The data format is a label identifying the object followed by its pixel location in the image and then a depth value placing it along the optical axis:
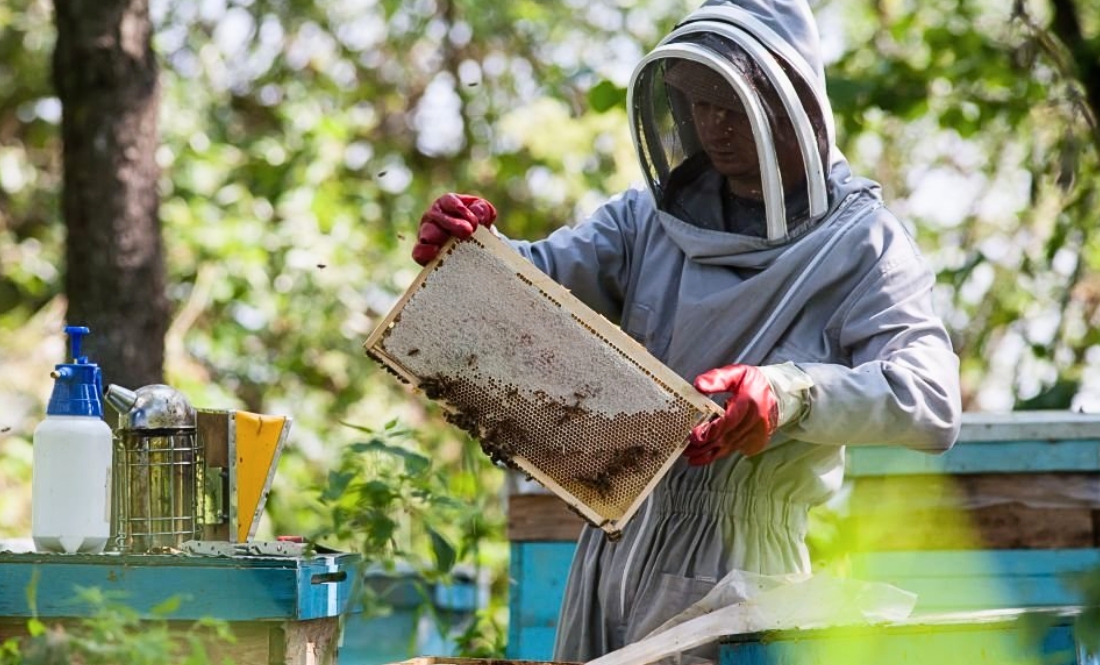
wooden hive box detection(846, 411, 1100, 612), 8.28
